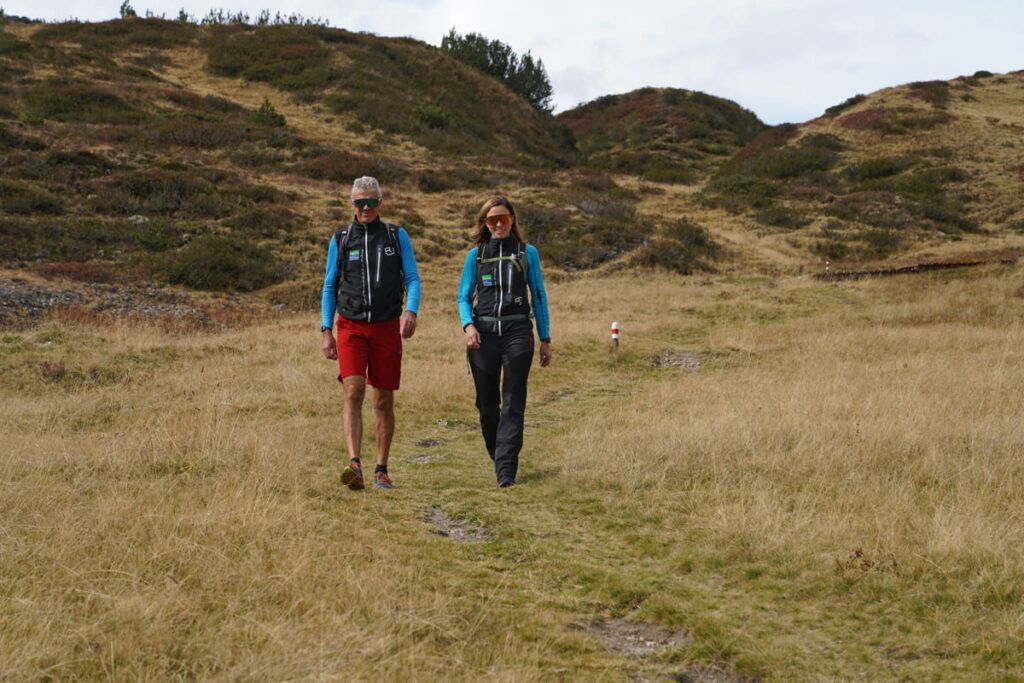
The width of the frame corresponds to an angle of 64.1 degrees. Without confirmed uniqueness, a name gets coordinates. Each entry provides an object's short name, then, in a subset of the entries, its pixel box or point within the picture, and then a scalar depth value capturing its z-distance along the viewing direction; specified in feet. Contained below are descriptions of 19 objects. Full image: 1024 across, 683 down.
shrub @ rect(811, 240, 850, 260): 109.29
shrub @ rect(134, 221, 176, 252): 78.59
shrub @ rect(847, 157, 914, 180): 147.13
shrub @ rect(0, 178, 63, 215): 79.30
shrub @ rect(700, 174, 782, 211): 142.92
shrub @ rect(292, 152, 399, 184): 120.16
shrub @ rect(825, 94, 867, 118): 196.95
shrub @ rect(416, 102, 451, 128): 162.40
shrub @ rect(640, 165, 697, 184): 176.04
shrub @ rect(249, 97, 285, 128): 137.39
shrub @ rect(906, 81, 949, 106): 184.36
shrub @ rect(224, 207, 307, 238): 89.40
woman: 22.45
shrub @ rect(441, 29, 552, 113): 217.97
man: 20.66
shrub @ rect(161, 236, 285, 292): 73.20
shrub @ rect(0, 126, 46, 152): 97.04
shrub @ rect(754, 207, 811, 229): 125.80
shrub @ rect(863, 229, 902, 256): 108.37
